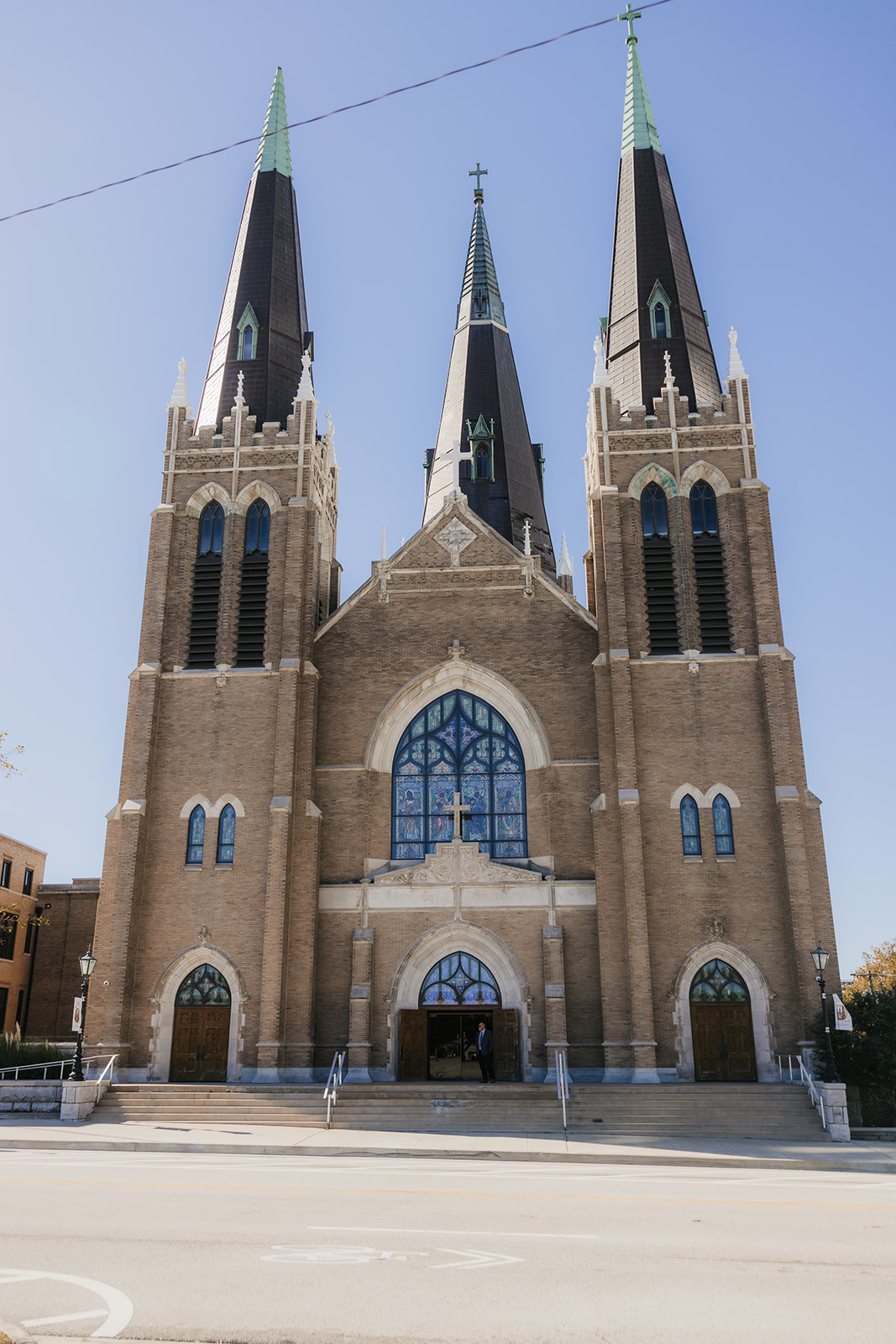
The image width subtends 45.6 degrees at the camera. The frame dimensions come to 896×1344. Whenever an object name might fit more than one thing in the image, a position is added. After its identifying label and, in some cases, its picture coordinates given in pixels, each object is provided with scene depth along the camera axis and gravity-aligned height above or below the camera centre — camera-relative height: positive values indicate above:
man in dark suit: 23.78 -0.13
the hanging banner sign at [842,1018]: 21.25 +0.53
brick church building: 24.53 +6.14
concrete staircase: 19.86 -1.16
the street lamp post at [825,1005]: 20.53 +0.77
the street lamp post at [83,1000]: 21.80 +0.98
